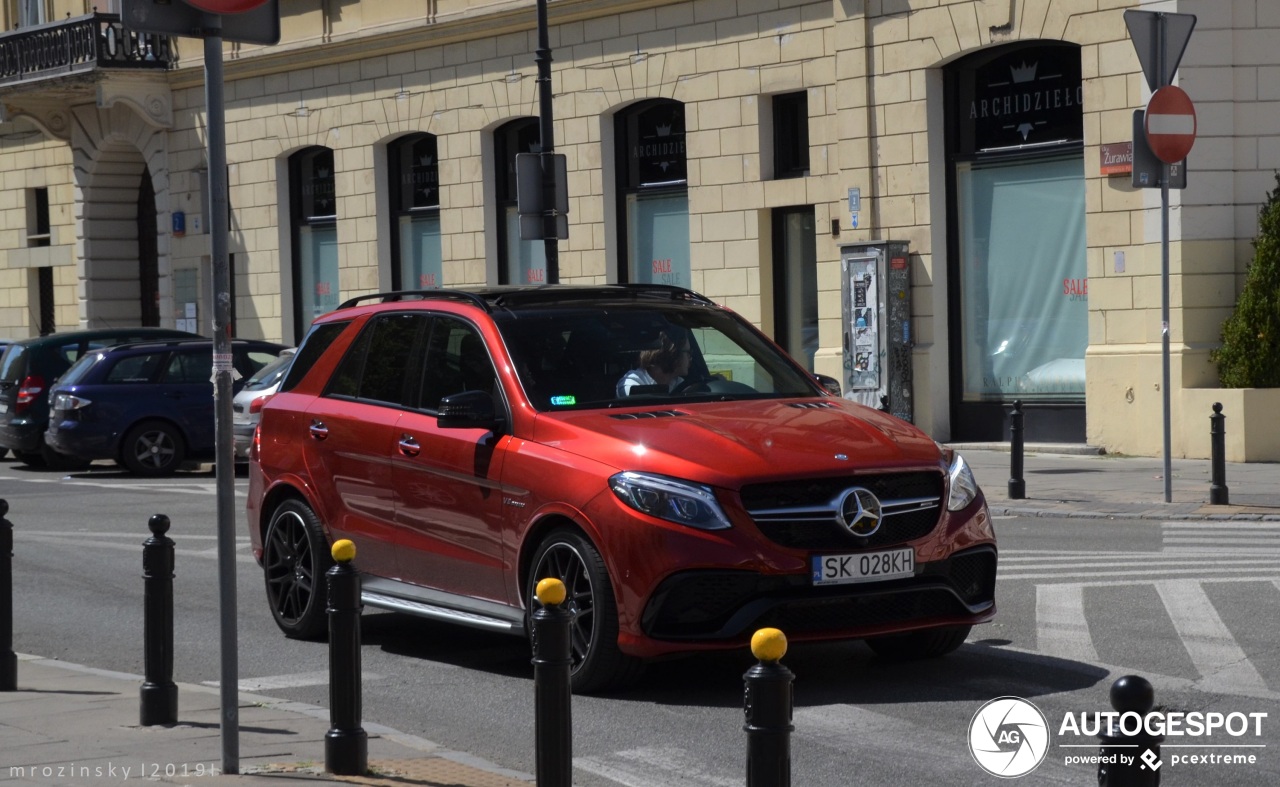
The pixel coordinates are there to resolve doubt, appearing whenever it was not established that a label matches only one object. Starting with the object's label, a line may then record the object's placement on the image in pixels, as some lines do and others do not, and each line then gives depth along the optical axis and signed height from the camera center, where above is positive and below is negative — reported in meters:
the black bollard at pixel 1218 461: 14.66 -1.20
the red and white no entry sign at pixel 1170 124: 15.06 +1.49
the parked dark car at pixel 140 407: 21.61 -0.88
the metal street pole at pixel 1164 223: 15.11 +0.70
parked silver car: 20.14 -0.74
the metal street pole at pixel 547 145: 20.14 +1.95
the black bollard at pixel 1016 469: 15.88 -1.33
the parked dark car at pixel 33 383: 22.98 -0.61
